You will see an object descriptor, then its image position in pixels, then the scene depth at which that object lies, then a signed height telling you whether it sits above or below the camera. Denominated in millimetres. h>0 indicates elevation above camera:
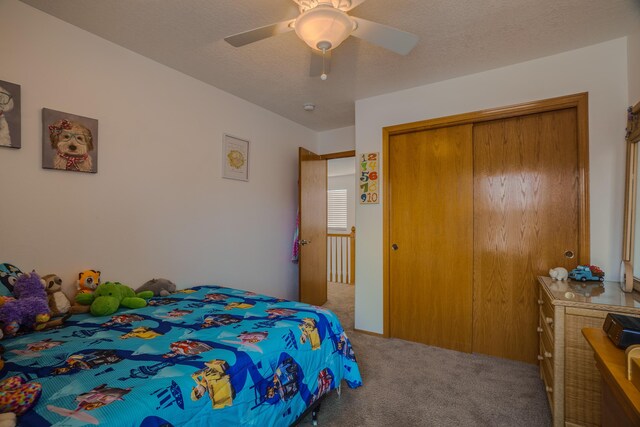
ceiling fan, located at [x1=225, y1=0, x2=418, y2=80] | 1363 +903
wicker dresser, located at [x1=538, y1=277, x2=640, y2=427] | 1524 -731
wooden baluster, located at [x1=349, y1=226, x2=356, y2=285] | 5707 -803
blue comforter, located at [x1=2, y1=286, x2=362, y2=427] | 962 -604
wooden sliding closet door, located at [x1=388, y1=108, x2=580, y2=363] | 2412 -102
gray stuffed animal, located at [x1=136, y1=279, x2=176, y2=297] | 2227 -548
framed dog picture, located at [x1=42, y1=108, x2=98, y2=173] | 1821 +465
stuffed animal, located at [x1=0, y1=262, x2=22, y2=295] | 1547 -321
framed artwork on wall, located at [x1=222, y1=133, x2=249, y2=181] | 2961 +583
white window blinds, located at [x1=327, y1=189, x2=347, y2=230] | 7570 +143
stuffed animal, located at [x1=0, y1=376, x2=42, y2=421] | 855 -542
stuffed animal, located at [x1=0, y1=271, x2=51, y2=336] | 1436 -464
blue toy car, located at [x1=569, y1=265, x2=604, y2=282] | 2010 -401
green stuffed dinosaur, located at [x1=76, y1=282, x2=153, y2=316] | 1763 -524
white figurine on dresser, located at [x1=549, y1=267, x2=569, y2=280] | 2064 -414
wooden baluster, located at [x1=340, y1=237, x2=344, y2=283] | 5852 -818
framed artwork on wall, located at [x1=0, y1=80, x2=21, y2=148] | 1655 +561
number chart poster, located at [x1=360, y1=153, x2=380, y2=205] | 3090 +373
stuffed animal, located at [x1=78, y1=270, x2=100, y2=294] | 1896 -429
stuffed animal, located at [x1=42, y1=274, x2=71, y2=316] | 1694 -475
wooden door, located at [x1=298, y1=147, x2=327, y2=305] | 3580 -173
